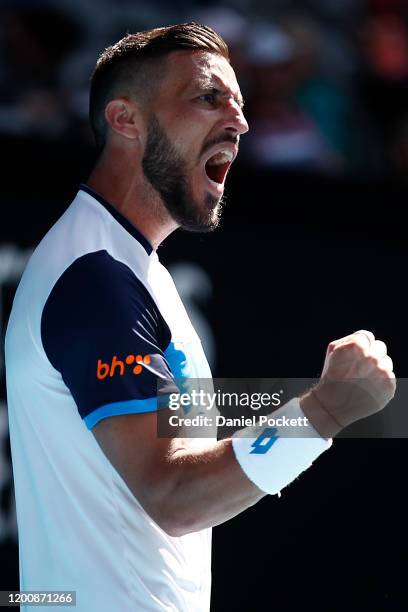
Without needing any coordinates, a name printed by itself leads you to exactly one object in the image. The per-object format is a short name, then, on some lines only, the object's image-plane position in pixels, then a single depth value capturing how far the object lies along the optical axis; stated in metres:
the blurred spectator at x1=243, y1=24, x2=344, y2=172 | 11.68
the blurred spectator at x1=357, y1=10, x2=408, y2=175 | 12.48
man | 4.64
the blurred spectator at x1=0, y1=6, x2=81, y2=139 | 10.61
